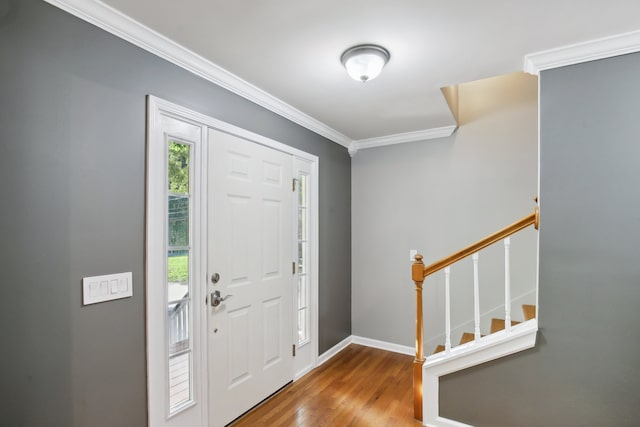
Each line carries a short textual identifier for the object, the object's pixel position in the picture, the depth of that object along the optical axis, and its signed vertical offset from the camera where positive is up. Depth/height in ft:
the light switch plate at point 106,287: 4.87 -1.17
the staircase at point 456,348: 6.61 -2.80
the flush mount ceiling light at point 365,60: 6.07 +2.97
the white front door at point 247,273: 7.00 -1.44
